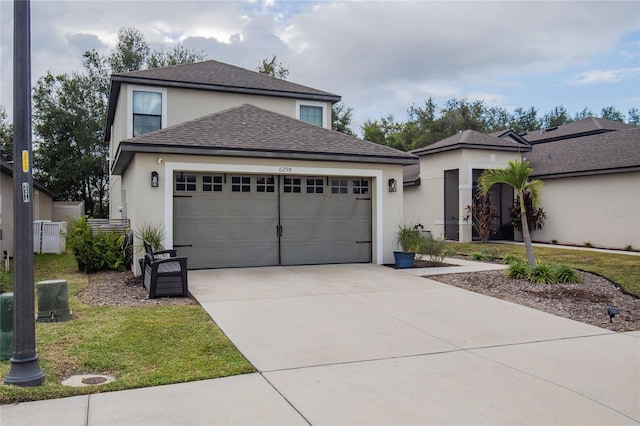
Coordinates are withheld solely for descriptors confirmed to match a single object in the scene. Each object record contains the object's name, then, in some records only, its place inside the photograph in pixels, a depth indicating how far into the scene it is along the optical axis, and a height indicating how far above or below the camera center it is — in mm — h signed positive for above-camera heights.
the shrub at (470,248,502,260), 14250 -1322
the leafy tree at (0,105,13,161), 32062 +5440
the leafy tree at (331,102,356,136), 36219 +7366
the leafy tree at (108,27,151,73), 33656 +11552
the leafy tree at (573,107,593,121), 59994 +12496
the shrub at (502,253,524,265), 11359 -1176
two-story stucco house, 10719 +569
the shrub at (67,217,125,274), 11688 -859
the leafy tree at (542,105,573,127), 57722 +11632
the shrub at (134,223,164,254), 10273 -470
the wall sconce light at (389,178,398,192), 12797 +733
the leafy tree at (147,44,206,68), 34188 +11466
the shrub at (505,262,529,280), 10328 -1297
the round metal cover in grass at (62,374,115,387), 4414 -1578
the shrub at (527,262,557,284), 9859 -1327
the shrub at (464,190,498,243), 19812 -133
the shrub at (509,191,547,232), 19852 -186
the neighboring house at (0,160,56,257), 14953 +238
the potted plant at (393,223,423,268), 12203 -832
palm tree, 10656 +739
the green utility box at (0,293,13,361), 5047 -1197
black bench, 8289 -1160
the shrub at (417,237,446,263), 12531 -947
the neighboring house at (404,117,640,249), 17156 +1109
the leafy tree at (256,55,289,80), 34812 +10694
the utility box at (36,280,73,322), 6648 -1238
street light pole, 4199 +62
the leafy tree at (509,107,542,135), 58250 +11432
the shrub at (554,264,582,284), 9922 -1350
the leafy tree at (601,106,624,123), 60812 +12607
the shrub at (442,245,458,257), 13015 -1283
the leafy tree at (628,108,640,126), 59738 +12061
